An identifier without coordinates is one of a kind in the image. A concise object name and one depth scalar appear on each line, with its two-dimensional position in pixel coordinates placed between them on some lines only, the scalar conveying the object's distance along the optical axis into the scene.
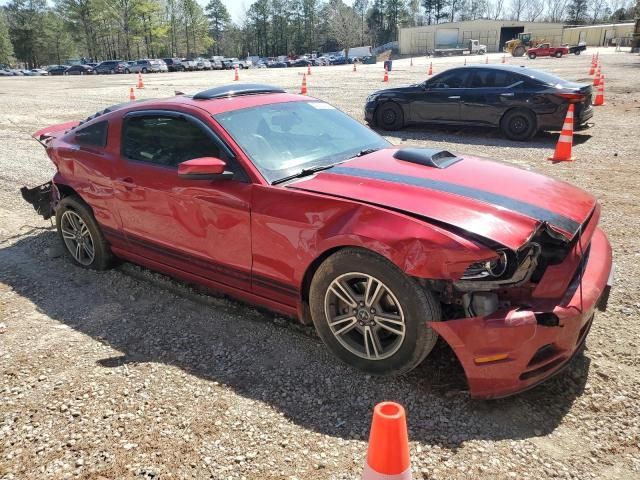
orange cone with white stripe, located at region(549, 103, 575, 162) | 8.54
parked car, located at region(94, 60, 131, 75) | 53.53
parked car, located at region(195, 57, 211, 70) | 58.79
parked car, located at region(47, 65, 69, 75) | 58.33
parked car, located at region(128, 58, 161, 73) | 53.28
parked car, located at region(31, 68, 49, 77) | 58.57
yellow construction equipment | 53.72
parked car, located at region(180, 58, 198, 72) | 57.62
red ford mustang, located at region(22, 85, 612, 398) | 2.67
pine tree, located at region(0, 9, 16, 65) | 76.06
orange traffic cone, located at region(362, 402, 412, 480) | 1.82
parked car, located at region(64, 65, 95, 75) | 55.44
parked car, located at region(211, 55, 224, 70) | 59.94
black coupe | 9.82
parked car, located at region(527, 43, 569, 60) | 47.03
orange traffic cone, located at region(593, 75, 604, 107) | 14.38
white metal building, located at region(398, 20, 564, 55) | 81.62
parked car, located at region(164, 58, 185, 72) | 57.53
